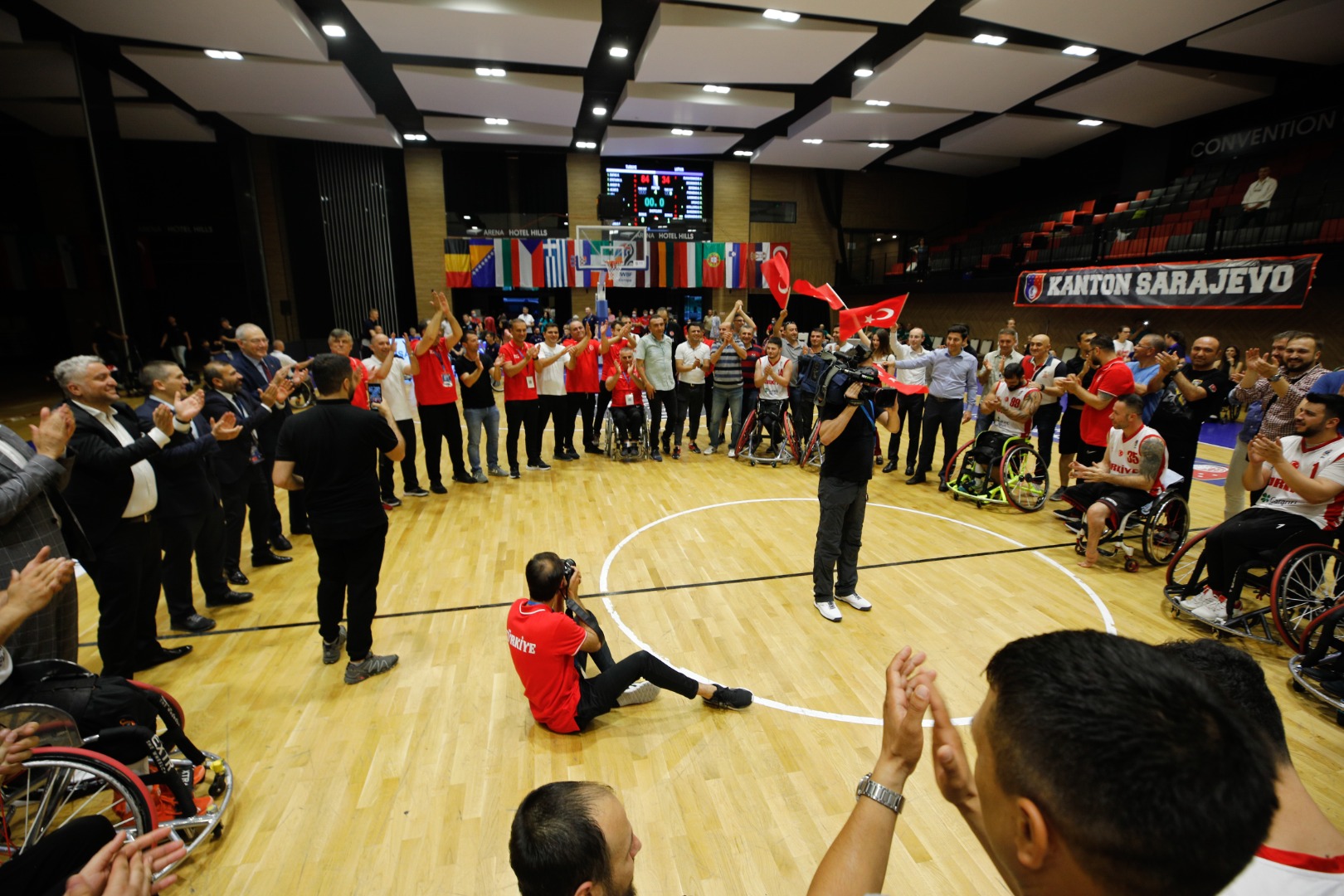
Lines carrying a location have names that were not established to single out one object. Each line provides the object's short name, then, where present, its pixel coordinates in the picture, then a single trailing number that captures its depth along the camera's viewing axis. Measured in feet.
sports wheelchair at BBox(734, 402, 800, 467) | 25.18
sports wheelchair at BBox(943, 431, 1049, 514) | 19.34
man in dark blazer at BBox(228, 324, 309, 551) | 15.08
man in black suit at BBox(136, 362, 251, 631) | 11.13
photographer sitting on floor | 8.75
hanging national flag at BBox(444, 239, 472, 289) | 48.65
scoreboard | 51.03
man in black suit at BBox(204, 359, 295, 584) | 13.33
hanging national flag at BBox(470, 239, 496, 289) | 48.78
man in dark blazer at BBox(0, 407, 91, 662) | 7.55
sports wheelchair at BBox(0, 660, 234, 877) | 6.15
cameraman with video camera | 11.89
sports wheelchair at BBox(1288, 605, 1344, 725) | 9.75
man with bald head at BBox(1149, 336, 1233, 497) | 15.76
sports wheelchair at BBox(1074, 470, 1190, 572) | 14.79
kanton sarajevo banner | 29.58
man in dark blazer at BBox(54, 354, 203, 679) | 9.31
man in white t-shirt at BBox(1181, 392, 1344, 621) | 11.04
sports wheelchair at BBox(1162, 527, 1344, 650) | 10.85
